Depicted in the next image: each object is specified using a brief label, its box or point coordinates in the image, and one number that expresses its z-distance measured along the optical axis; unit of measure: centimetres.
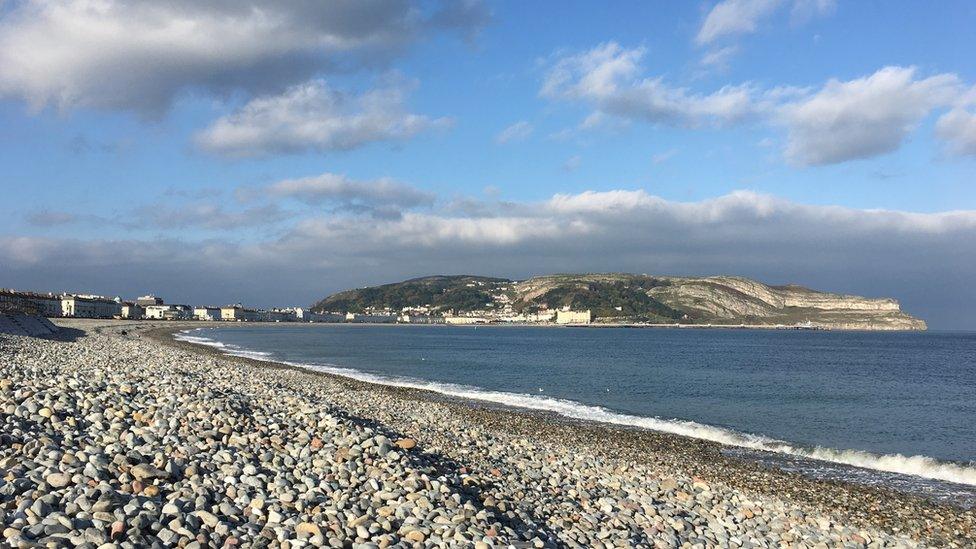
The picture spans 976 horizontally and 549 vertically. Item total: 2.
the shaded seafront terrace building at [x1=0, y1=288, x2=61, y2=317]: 10974
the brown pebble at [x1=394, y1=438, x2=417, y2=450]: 1478
